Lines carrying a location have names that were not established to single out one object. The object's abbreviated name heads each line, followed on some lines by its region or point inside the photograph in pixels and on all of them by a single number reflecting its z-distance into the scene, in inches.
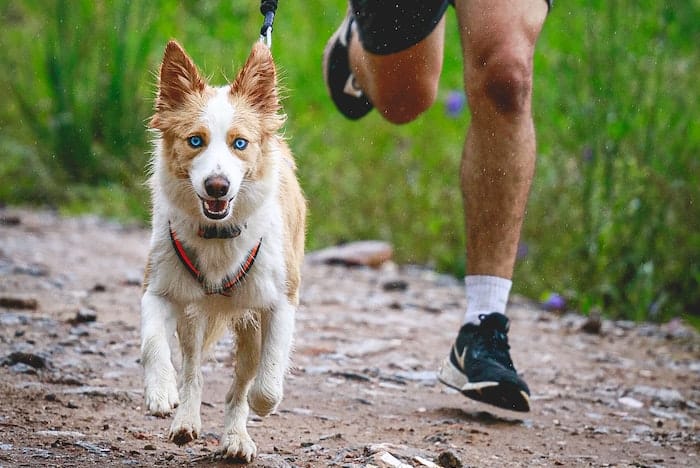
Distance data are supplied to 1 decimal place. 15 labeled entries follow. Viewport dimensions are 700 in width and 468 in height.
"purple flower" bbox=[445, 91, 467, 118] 602.2
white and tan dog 230.2
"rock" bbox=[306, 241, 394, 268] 570.9
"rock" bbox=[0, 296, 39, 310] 382.3
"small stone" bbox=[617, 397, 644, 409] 334.6
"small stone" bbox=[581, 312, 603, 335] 445.7
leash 267.4
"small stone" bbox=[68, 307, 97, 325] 366.3
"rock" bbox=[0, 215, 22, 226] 592.4
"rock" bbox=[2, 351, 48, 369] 301.9
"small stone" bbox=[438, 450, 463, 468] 238.5
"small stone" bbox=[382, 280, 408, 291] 517.9
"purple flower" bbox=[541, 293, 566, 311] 482.3
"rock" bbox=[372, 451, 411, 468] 231.0
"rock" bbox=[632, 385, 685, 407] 340.3
